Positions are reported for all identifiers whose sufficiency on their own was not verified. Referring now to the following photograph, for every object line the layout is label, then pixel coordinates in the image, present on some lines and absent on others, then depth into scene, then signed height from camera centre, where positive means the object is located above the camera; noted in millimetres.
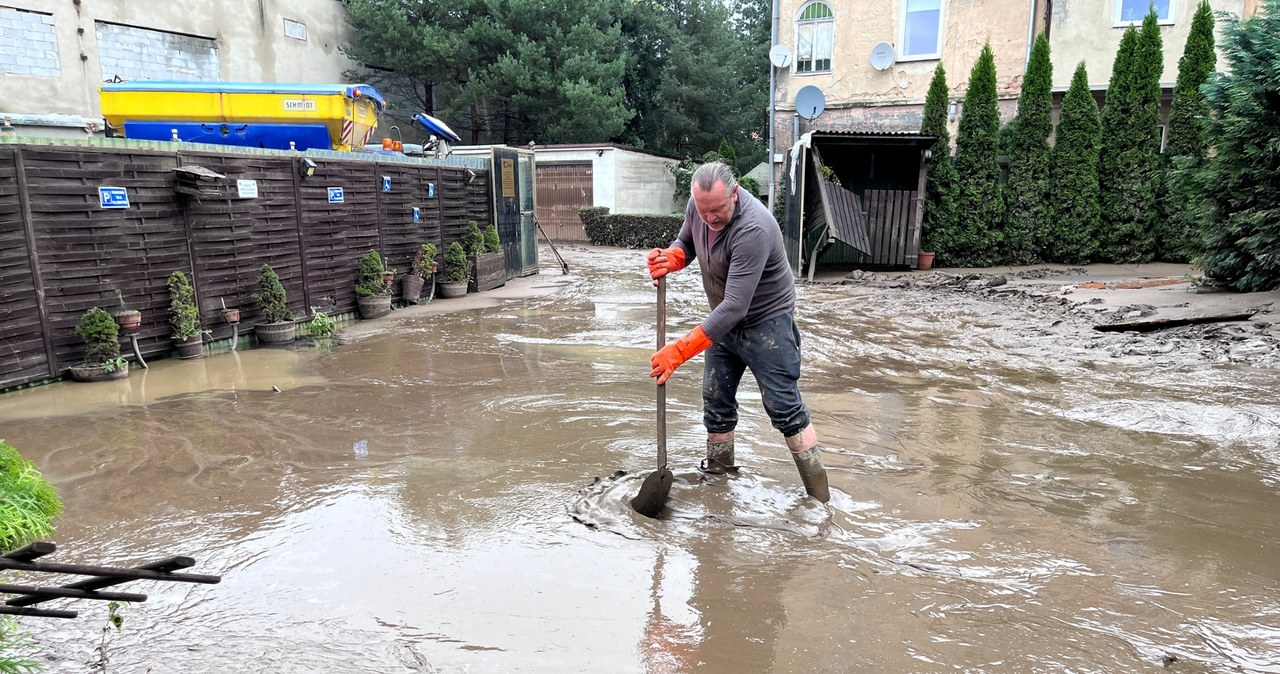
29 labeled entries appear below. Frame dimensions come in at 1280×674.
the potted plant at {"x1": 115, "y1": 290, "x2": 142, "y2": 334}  6598 -864
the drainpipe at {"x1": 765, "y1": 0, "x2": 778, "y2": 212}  18266 +2508
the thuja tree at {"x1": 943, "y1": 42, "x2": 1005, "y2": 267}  15398 +521
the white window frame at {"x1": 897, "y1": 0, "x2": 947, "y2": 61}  16984 +3590
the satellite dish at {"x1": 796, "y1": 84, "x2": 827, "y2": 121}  17422 +2213
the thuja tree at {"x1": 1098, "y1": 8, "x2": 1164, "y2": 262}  14711 +929
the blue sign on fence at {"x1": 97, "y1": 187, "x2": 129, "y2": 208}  6566 +132
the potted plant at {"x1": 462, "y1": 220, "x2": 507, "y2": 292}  12510 -795
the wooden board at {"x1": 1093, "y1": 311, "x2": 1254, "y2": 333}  7625 -1194
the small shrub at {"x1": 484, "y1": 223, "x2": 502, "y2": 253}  13004 -519
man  3666 -552
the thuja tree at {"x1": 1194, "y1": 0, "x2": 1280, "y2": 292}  8500 +369
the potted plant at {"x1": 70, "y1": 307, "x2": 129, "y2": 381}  6352 -1075
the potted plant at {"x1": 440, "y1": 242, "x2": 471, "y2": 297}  11859 -950
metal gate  13523 +15
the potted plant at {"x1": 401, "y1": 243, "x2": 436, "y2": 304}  10898 -880
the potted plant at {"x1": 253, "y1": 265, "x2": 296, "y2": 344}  8055 -1001
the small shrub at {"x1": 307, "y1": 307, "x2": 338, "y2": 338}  8703 -1255
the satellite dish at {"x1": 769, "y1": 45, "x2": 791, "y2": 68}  18188 +3359
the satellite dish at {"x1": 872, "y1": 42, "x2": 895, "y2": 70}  17312 +3161
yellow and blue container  9422 +1190
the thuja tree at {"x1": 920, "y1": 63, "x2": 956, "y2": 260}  15508 +332
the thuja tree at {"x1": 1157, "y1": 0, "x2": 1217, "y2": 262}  14266 +1490
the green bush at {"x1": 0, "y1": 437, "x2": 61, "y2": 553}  1709 -645
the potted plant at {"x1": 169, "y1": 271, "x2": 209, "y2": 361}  7145 -939
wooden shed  13852 +58
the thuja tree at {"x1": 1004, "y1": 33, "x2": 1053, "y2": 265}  15195 +620
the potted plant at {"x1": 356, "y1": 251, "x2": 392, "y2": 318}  9812 -950
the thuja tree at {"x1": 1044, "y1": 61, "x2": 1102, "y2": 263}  15180 +397
